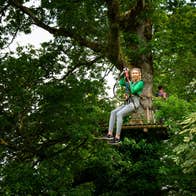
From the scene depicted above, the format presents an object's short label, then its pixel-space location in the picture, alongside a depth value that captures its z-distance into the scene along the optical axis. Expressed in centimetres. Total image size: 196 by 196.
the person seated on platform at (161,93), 1712
